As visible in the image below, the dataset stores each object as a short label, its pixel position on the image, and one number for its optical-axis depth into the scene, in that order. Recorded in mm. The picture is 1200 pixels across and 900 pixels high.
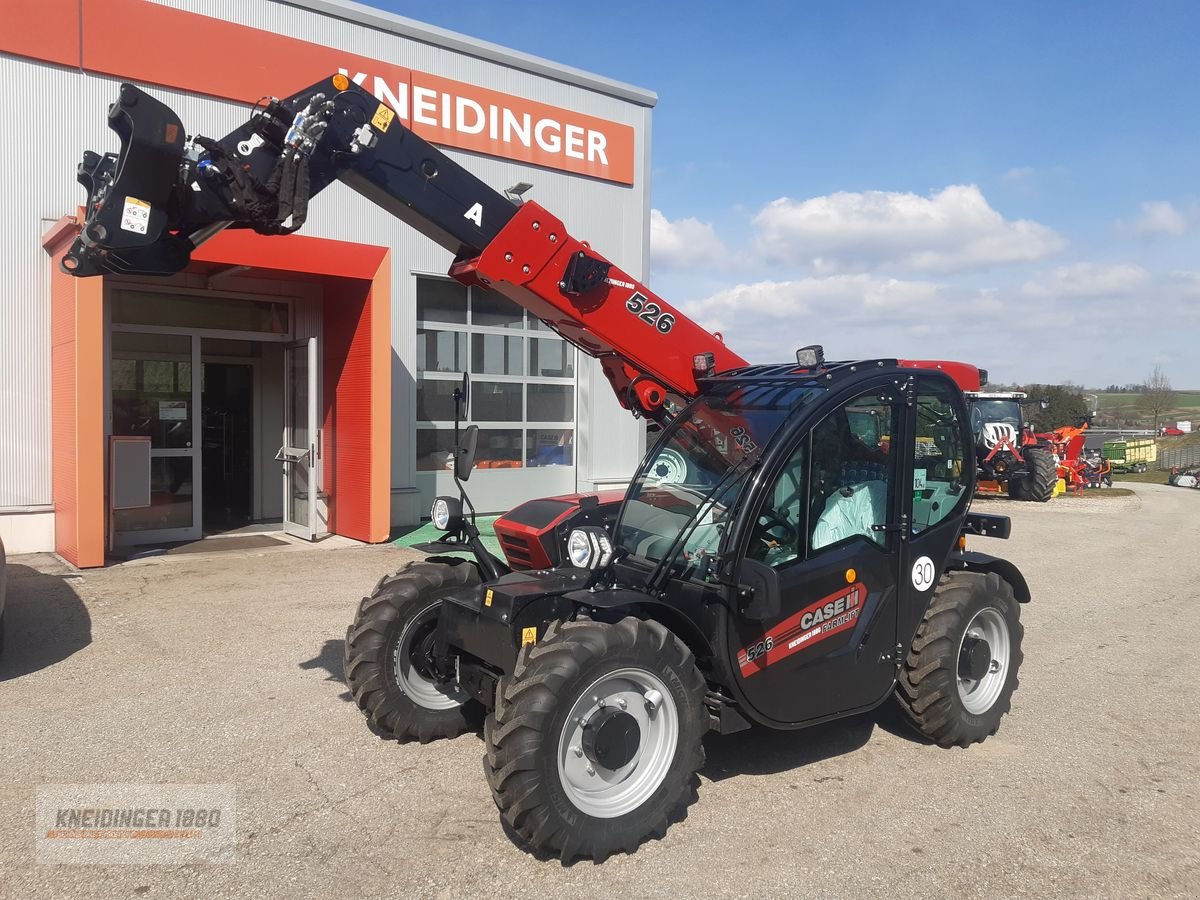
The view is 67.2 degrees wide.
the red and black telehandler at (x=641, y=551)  3705
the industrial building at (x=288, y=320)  9758
